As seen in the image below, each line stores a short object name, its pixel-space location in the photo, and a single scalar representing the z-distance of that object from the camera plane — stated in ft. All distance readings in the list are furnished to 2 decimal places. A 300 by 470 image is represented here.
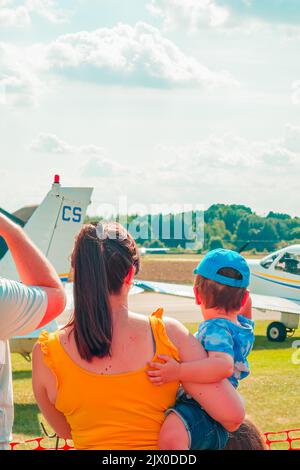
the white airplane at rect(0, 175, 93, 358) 33.63
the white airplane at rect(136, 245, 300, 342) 50.06
